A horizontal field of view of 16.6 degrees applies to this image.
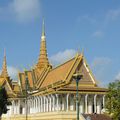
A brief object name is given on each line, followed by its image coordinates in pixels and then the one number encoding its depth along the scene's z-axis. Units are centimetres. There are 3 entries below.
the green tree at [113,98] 4272
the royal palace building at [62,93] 6153
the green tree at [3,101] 5056
